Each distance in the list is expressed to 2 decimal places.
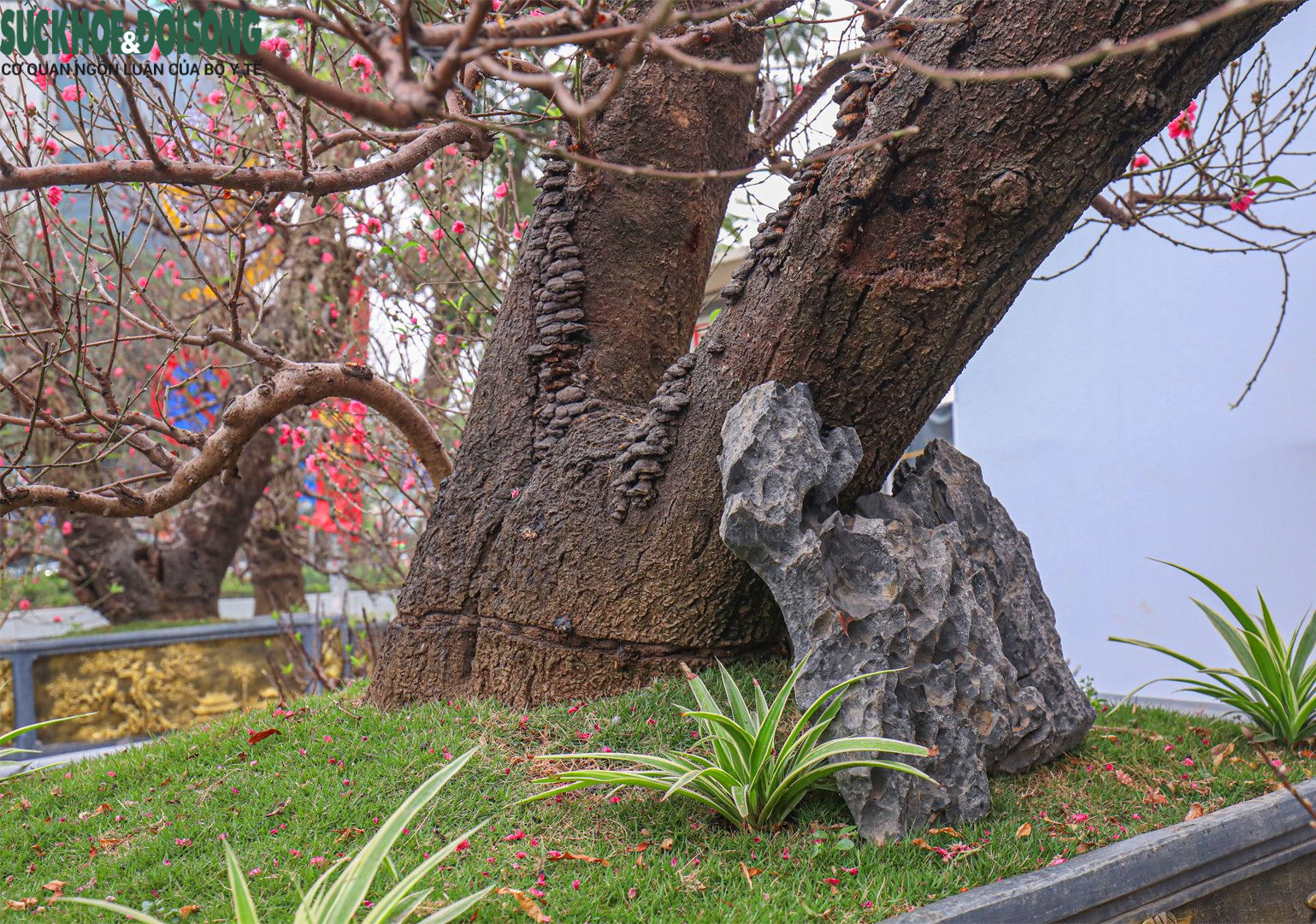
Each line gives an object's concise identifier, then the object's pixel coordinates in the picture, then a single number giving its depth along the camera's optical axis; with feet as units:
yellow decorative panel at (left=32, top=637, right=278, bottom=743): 21.66
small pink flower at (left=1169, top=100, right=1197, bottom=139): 11.51
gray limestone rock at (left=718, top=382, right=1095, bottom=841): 7.27
